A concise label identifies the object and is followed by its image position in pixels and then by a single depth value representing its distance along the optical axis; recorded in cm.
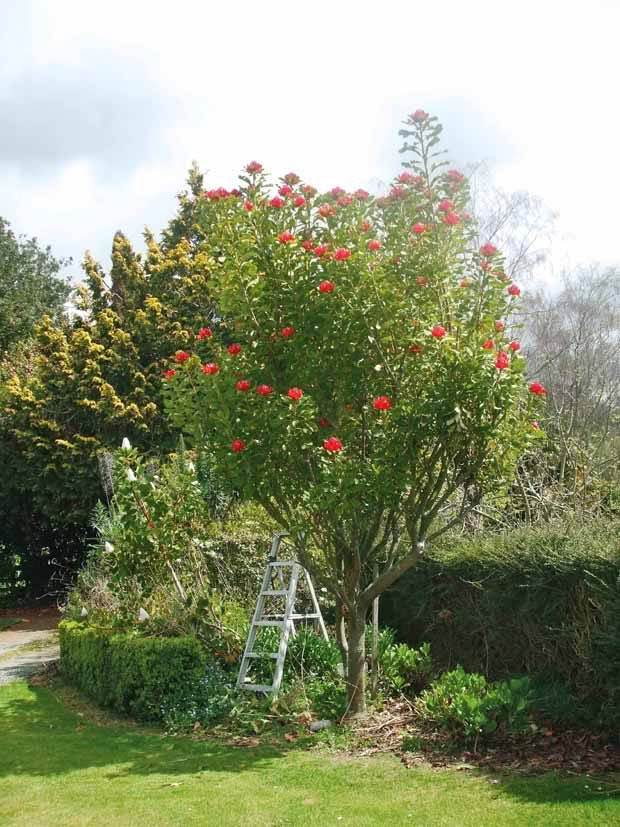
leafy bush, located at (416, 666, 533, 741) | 623
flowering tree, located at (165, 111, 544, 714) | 661
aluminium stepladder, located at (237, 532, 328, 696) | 799
